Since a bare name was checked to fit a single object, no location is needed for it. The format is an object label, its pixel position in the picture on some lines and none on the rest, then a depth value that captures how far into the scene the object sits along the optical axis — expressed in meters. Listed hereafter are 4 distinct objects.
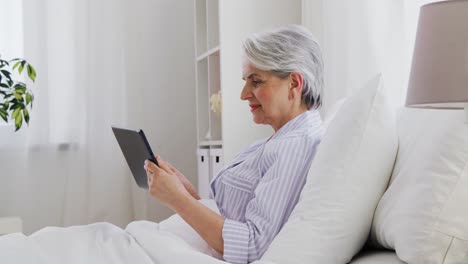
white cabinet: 2.76
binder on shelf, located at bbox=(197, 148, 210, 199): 3.13
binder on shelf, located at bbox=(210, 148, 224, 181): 2.88
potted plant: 2.95
